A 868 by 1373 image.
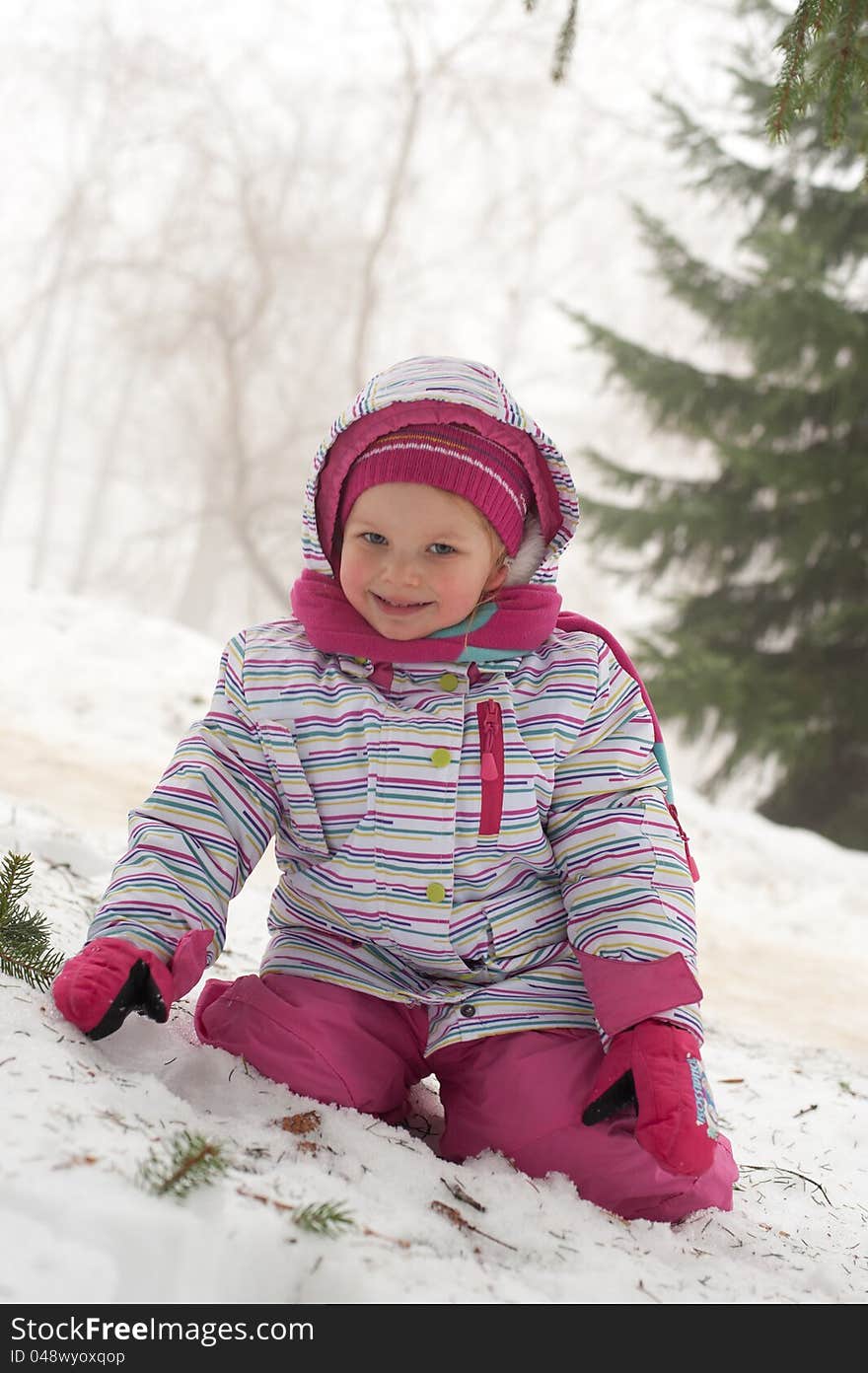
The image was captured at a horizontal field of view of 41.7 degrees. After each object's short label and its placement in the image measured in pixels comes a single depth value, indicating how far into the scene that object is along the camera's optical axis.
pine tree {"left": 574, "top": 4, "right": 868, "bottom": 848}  6.72
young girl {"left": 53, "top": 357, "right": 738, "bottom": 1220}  1.75
